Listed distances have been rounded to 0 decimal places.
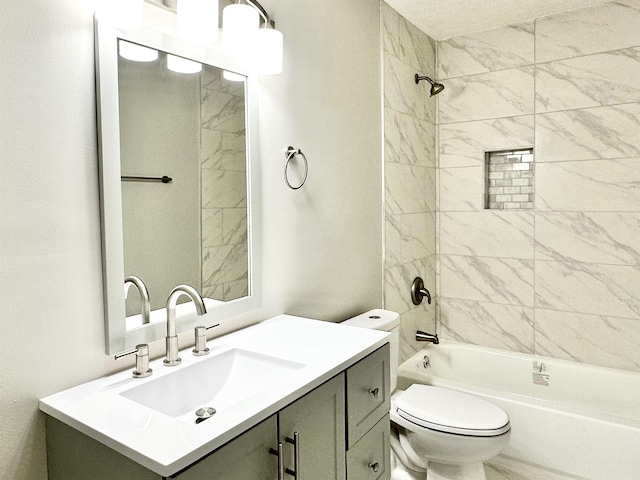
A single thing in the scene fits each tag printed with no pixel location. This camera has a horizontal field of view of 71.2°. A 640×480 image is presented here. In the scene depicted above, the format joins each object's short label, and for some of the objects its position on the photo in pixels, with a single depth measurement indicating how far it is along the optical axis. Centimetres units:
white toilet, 188
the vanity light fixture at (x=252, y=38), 143
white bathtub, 203
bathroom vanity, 86
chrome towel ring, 179
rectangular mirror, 118
